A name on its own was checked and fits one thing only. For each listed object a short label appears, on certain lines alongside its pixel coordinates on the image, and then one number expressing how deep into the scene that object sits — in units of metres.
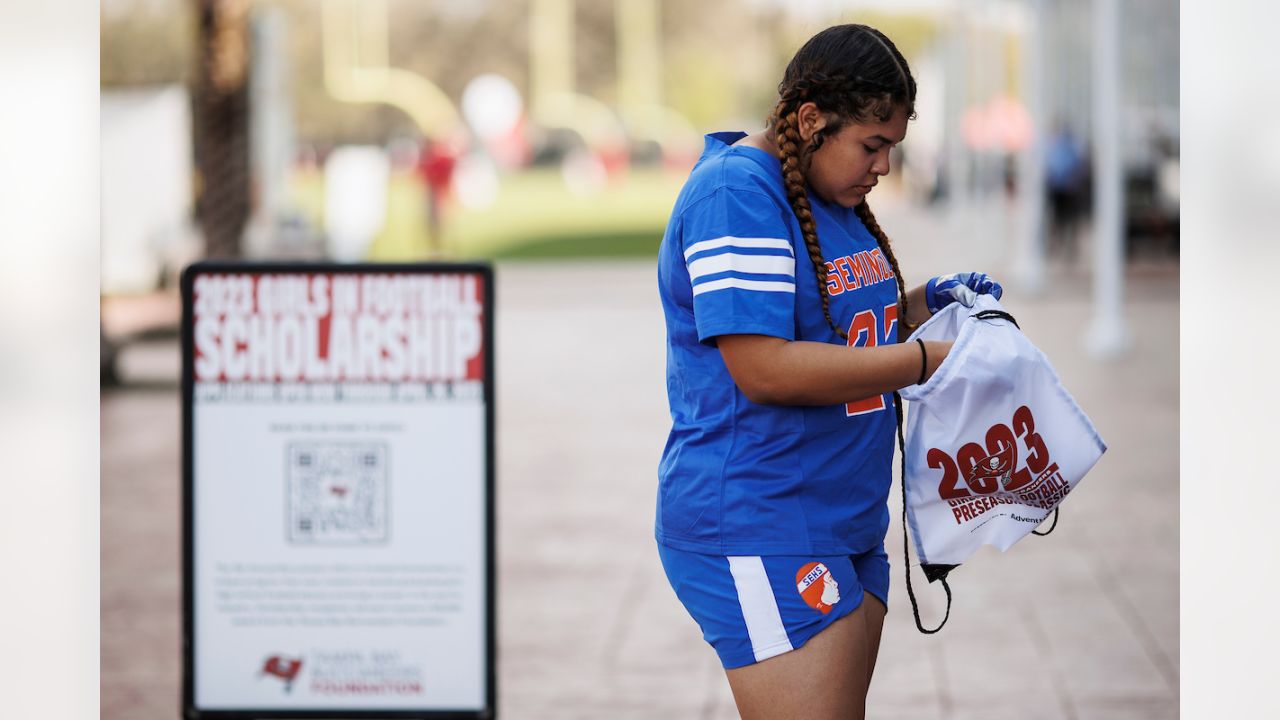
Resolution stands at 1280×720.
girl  5.21
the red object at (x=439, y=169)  56.91
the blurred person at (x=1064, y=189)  53.44
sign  8.53
